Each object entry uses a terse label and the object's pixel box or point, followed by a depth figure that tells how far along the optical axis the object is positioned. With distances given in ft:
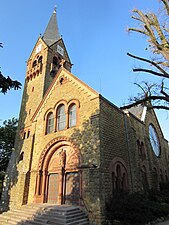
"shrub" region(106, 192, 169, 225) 32.50
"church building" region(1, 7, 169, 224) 37.50
